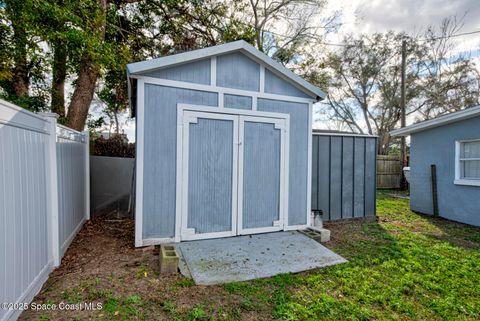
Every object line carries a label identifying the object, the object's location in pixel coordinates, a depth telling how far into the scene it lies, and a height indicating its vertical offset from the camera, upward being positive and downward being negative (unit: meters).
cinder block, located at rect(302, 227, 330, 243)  4.14 -1.30
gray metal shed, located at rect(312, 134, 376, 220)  5.37 -0.40
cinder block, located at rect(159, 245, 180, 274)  2.91 -1.25
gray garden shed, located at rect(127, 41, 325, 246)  3.66 +0.20
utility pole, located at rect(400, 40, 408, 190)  10.52 +1.96
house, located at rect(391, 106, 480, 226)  5.46 -0.14
